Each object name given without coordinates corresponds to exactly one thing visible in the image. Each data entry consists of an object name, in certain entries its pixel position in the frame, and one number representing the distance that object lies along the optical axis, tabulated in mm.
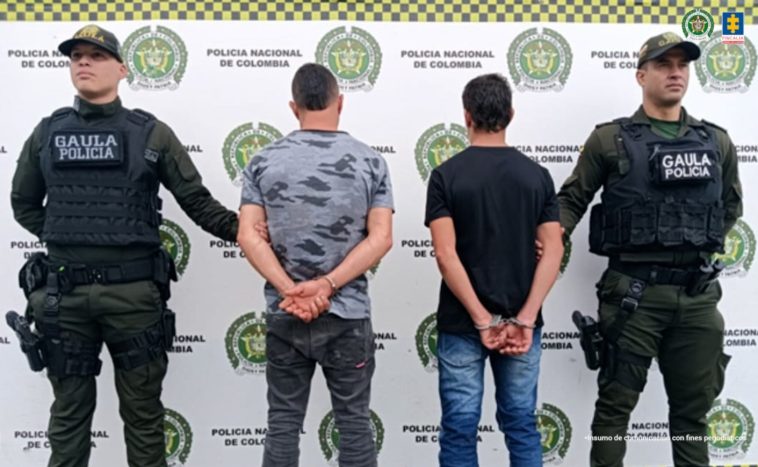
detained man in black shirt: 2375
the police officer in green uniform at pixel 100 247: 2545
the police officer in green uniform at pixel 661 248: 2699
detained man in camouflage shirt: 2236
